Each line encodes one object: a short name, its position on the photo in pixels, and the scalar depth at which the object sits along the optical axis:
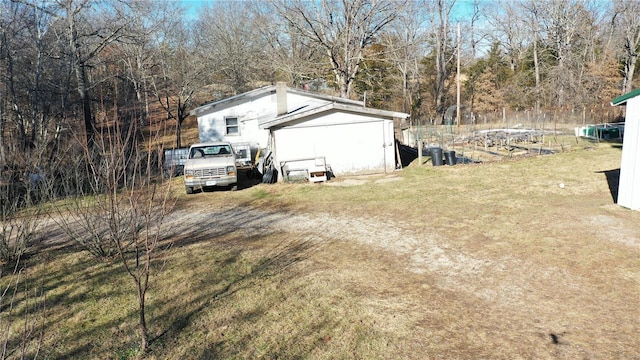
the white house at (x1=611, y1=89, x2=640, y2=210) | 8.91
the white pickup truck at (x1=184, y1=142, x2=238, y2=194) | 13.56
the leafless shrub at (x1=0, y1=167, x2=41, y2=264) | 7.11
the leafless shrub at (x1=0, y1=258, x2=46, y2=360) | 4.61
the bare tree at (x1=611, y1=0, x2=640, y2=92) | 35.84
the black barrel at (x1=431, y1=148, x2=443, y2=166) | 16.64
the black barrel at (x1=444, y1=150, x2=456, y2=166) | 16.91
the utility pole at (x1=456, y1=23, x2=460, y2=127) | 33.19
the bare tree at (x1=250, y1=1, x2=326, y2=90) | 31.44
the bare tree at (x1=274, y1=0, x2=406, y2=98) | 25.73
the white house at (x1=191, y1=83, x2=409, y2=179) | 15.61
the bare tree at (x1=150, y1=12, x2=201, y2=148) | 31.44
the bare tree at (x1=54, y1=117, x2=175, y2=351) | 4.14
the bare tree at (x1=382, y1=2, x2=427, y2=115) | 40.97
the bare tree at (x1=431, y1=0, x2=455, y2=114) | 38.25
